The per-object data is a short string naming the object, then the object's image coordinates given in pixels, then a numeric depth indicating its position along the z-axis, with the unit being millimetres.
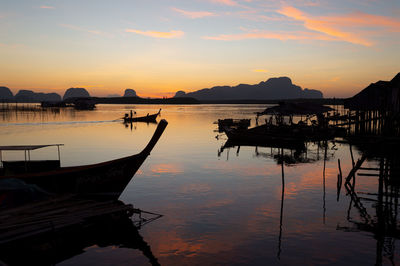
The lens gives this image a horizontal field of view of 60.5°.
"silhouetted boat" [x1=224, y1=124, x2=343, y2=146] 41656
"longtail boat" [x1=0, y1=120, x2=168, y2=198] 14891
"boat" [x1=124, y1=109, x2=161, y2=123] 83481
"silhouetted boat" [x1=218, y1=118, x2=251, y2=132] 59369
